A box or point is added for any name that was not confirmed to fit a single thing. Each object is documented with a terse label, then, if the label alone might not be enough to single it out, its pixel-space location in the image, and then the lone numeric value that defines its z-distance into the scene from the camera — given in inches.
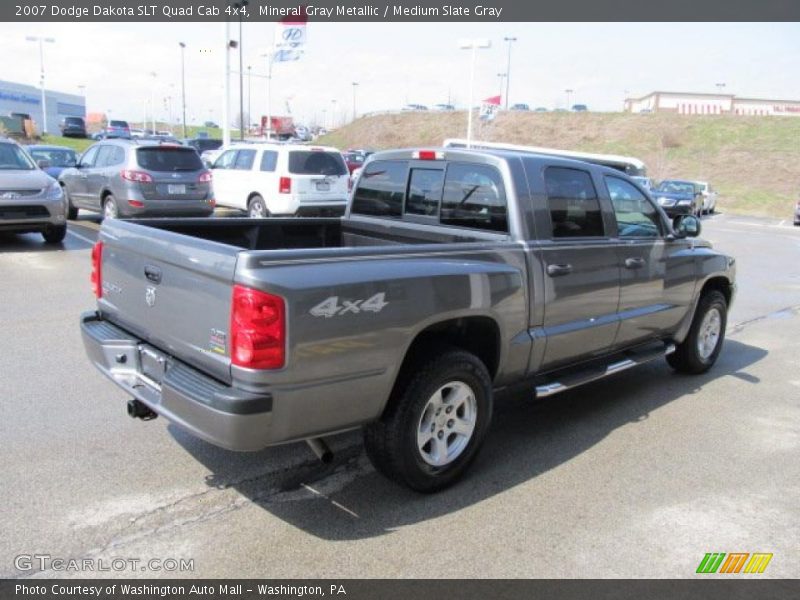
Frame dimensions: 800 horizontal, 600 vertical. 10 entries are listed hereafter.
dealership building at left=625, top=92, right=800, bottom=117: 3117.6
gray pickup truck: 121.0
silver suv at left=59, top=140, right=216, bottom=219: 504.1
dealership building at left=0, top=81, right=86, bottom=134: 3223.4
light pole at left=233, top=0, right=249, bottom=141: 1086.4
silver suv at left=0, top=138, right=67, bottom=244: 428.8
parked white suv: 595.2
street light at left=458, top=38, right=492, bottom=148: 1261.1
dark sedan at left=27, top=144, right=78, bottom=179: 730.2
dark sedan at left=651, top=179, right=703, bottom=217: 1018.7
